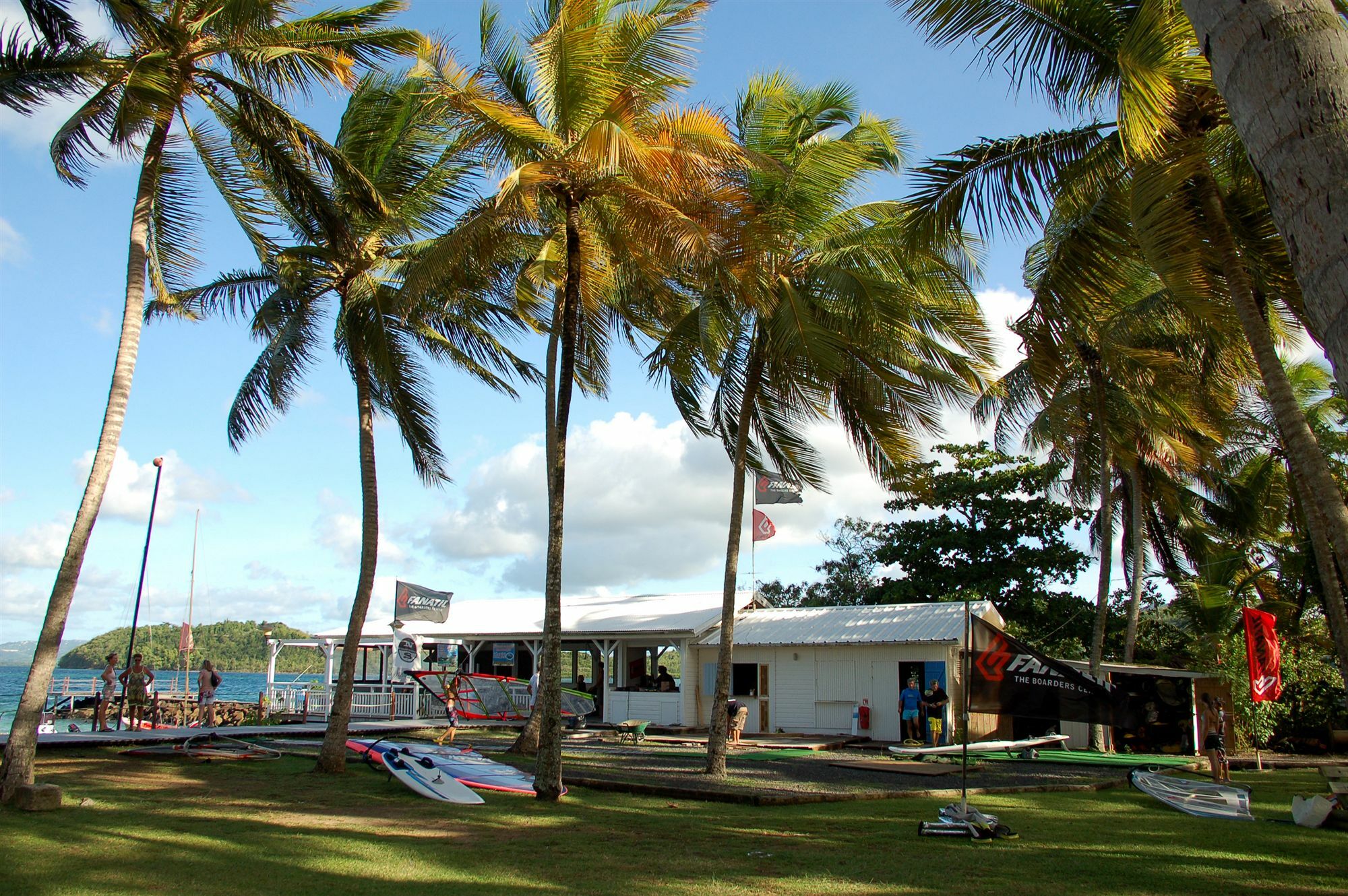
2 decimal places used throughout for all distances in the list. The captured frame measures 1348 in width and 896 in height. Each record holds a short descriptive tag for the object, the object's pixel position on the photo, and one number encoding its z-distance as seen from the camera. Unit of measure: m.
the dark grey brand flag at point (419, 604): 25.34
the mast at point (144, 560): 21.96
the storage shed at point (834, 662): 22.77
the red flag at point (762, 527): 25.78
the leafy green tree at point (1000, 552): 29.73
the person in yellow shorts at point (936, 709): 20.02
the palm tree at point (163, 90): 10.01
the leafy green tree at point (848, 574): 36.09
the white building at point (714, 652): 23.14
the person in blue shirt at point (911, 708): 21.39
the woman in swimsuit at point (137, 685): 21.17
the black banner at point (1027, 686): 8.50
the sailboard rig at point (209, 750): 15.14
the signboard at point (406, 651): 22.83
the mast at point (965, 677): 8.26
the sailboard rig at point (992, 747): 16.95
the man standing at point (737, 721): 20.69
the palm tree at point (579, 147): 10.71
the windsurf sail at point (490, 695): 21.94
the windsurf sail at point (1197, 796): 11.55
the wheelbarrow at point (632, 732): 21.53
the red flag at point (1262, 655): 14.77
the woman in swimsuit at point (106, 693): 21.23
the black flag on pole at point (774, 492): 22.52
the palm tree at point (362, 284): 13.51
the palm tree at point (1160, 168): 7.87
